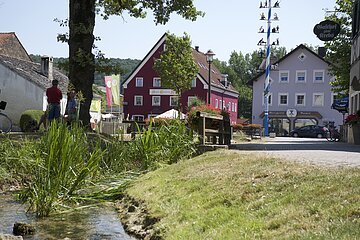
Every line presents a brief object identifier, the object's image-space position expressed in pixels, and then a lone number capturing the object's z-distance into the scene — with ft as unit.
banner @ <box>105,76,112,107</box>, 162.99
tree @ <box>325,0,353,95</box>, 120.16
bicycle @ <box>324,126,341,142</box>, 106.73
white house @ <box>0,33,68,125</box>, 161.48
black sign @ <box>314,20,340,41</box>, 89.25
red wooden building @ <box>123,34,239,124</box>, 248.11
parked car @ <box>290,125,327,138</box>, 204.54
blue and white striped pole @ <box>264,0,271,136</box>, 173.88
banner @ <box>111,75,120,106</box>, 163.53
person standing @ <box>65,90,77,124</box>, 54.66
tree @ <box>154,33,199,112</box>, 178.13
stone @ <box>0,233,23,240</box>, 19.21
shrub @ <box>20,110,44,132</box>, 121.66
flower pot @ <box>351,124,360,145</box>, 76.95
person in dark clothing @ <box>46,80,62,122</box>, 57.52
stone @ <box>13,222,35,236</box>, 25.67
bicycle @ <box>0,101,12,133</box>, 62.13
